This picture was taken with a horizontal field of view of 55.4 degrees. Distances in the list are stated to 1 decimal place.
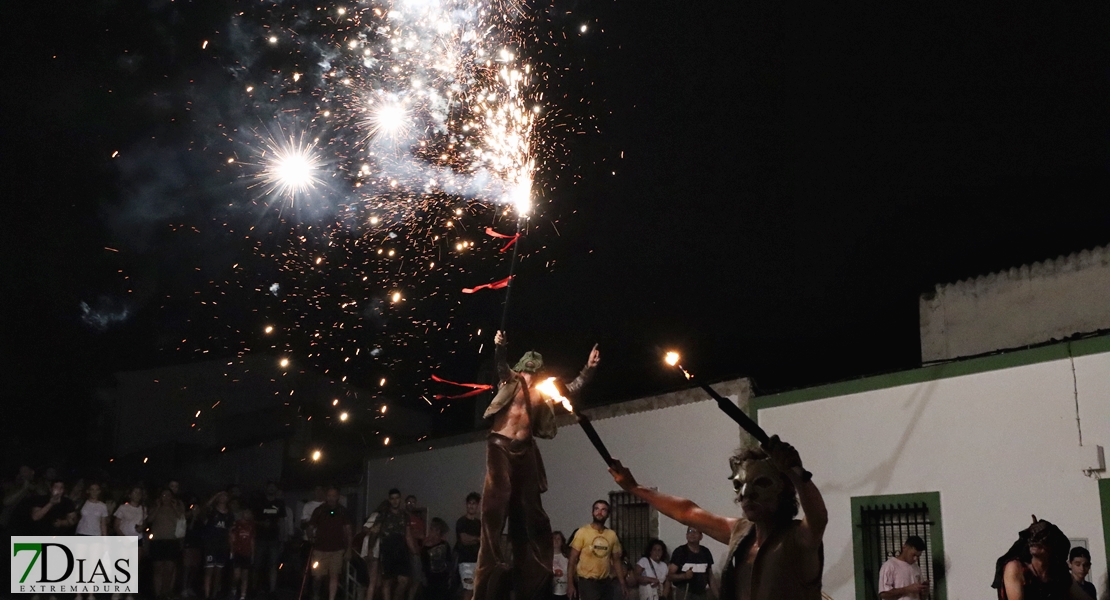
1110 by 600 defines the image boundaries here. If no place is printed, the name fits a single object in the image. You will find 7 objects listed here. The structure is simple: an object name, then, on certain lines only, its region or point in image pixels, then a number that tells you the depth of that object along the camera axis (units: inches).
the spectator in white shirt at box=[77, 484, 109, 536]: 491.5
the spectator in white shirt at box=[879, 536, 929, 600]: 407.8
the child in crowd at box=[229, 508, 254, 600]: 552.1
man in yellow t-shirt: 482.6
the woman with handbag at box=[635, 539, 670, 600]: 514.6
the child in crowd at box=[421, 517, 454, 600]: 546.6
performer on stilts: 323.3
